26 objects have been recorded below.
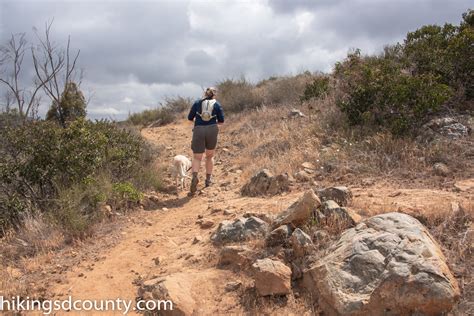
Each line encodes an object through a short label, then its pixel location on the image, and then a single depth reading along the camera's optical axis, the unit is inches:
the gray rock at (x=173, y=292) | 142.4
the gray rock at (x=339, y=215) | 162.1
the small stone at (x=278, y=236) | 164.9
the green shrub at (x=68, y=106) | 599.8
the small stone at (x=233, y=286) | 152.4
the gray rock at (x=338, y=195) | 186.5
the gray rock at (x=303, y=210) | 168.4
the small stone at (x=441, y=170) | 213.3
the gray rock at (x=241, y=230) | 177.2
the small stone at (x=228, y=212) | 213.7
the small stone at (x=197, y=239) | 193.2
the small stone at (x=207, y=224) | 207.6
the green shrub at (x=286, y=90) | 520.1
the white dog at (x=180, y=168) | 291.1
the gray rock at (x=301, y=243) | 154.4
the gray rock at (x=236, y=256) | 162.4
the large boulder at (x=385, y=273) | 123.3
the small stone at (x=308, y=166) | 255.3
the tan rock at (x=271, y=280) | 143.6
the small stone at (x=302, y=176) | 240.3
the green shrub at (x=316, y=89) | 418.0
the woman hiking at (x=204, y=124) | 272.5
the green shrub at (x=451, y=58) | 291.7
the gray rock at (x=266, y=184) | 234.5
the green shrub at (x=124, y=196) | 239.8
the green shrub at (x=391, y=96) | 261.9
